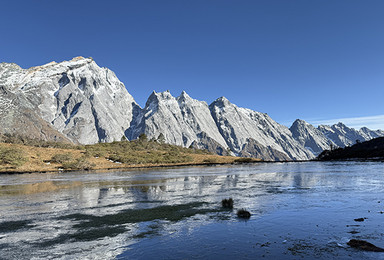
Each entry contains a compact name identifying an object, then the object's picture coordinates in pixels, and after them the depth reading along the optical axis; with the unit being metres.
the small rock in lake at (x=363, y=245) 9.94
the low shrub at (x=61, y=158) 79.94
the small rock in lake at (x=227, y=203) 19.12
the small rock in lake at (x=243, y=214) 15.95
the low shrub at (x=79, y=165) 76.06
